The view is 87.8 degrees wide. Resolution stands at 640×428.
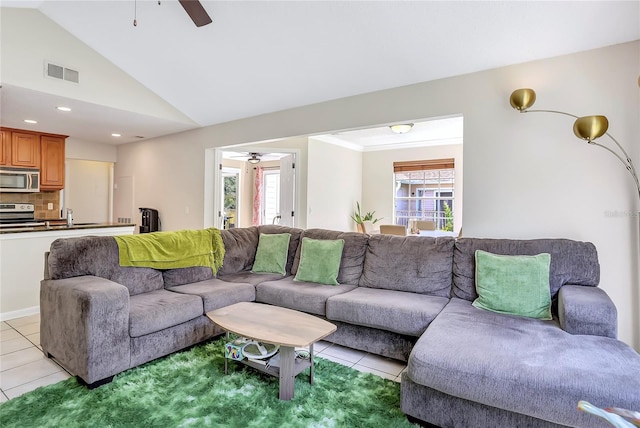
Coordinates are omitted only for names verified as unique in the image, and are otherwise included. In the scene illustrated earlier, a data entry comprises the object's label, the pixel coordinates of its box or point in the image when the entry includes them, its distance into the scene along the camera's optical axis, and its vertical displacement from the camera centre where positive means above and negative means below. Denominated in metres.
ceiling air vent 3.52 +1.48
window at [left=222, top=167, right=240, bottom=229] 8.87 +0.36
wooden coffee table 1.96 -0.74
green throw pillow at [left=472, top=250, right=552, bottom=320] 2.30 -0.51
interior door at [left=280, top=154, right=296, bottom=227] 5.75 +0.38
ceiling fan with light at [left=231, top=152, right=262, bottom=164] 6.70 +1.07
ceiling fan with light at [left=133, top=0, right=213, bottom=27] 2.39 +1.49
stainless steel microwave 5.27 +0.45
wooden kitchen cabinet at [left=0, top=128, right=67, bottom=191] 5.36 +0.92
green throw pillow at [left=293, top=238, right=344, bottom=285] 3.22 -0.49
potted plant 6.94 -0.10
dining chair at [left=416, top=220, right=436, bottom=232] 5.73 -0.20
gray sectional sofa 1.52 -0.70
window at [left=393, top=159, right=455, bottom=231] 6.53 +0.45
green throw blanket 2.90 -0.37
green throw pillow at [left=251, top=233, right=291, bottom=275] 3.64 -0.48
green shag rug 1.80 -1.13
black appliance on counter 5.86 -0.21
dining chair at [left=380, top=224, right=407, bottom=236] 4.88 -0.25
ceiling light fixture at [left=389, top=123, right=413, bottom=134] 4.55 +1.17
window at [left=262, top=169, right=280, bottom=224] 8.77 +0.43
